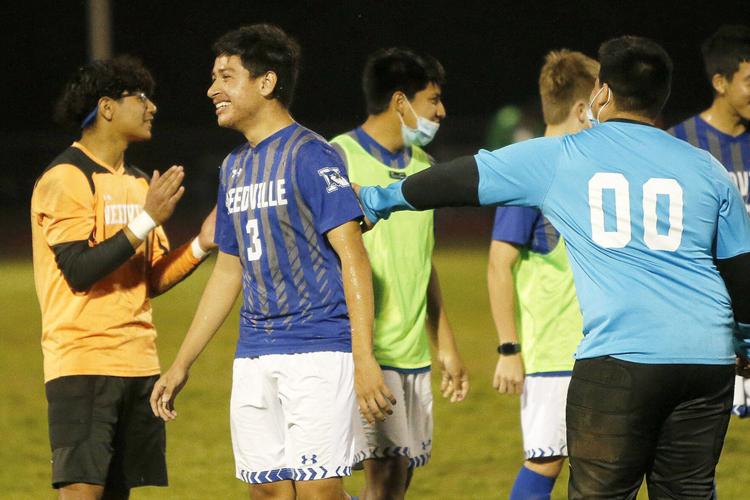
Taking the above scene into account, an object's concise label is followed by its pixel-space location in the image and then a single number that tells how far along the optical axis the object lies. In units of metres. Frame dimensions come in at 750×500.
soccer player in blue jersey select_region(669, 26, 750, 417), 12.48
